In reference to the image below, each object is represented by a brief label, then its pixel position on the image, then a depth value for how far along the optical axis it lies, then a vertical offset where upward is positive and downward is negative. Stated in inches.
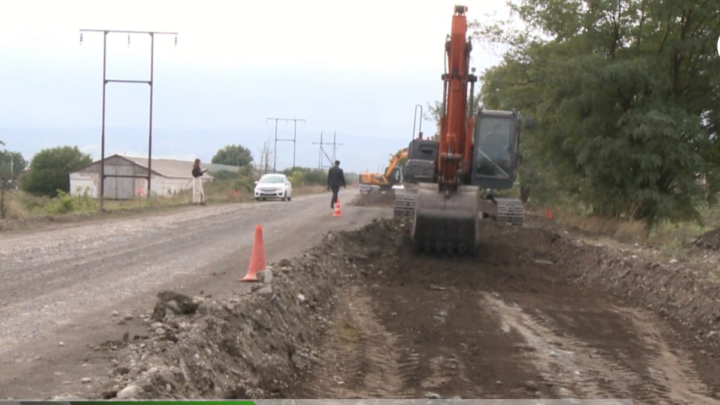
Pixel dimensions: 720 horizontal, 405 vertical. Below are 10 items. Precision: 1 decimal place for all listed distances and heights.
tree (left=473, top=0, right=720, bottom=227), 981.8 +92.5
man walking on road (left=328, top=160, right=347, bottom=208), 1191.6 -11.0
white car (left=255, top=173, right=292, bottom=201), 1803.6 -42.1
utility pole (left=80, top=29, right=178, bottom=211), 1457.9 +140.2
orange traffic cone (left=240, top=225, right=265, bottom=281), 465.4 -50.2
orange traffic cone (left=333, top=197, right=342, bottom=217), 1138.0 -53.0
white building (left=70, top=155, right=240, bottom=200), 2930.6 -52.7
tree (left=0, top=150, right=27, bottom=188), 4802.9 -16.5
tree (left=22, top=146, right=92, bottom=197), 3344.0 -45.5
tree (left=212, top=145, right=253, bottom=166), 6432.1 +74.4
